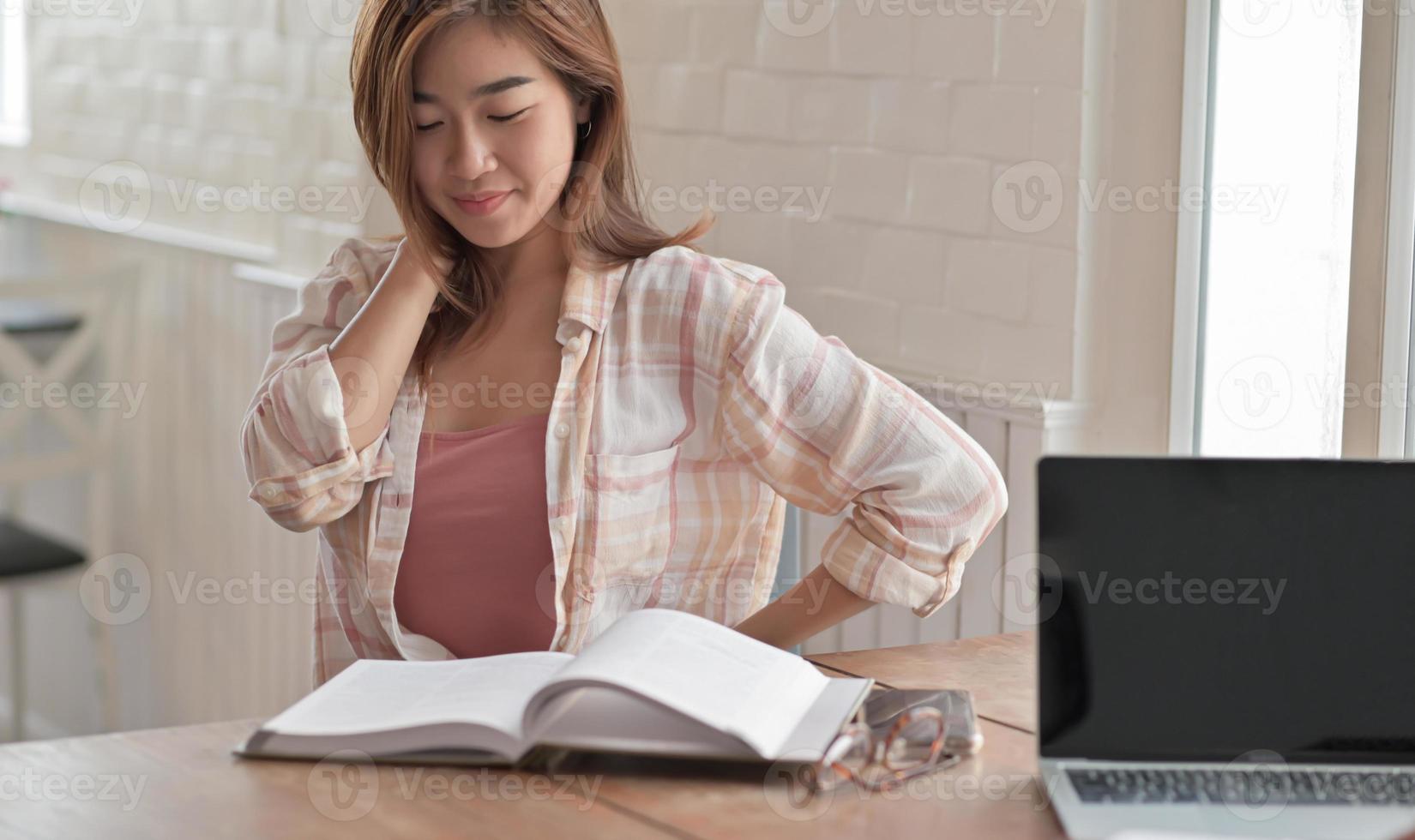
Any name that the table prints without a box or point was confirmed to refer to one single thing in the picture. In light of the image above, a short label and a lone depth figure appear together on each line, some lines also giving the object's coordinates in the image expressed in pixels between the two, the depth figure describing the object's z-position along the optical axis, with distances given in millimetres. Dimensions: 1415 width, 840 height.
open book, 2620
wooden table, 2571
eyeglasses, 2628
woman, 3043
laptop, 2609
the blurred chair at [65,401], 4841
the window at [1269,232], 3363
